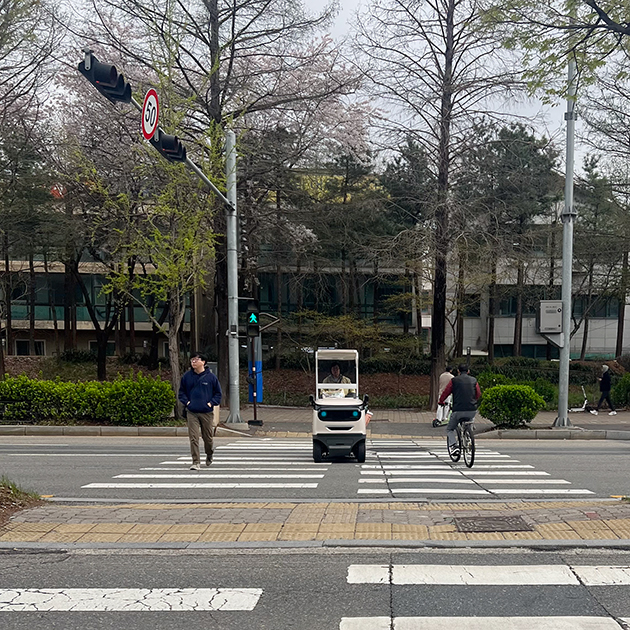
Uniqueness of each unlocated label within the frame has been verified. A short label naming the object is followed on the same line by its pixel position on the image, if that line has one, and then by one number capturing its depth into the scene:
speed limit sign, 12.48
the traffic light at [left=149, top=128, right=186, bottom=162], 13.37
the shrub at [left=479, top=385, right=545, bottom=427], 19.16
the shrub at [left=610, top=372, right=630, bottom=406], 25.78
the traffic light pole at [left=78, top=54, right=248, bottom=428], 19.75
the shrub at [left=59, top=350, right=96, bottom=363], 39.16
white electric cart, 12.34
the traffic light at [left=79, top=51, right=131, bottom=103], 9.89
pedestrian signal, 19.88
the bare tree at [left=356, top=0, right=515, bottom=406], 22.80
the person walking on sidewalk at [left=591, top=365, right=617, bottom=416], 24.33
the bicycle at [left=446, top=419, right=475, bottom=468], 12.03
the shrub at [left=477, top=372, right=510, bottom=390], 31.64
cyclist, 12.27
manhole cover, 6.83
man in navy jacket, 11.09
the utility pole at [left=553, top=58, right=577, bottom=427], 19.45
